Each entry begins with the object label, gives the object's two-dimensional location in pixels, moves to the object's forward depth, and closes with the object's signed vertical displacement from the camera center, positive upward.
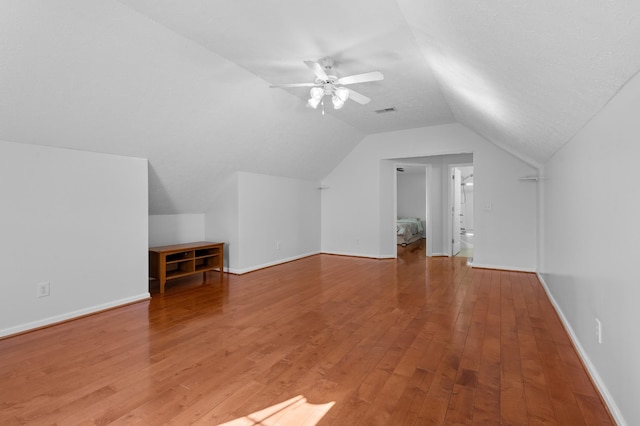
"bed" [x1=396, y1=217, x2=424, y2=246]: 8.75 -0.53
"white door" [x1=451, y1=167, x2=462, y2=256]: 7.23 -0.23
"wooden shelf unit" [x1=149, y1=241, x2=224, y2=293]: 4.37 -0.70
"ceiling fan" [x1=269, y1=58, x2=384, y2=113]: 2.99 +1.28
